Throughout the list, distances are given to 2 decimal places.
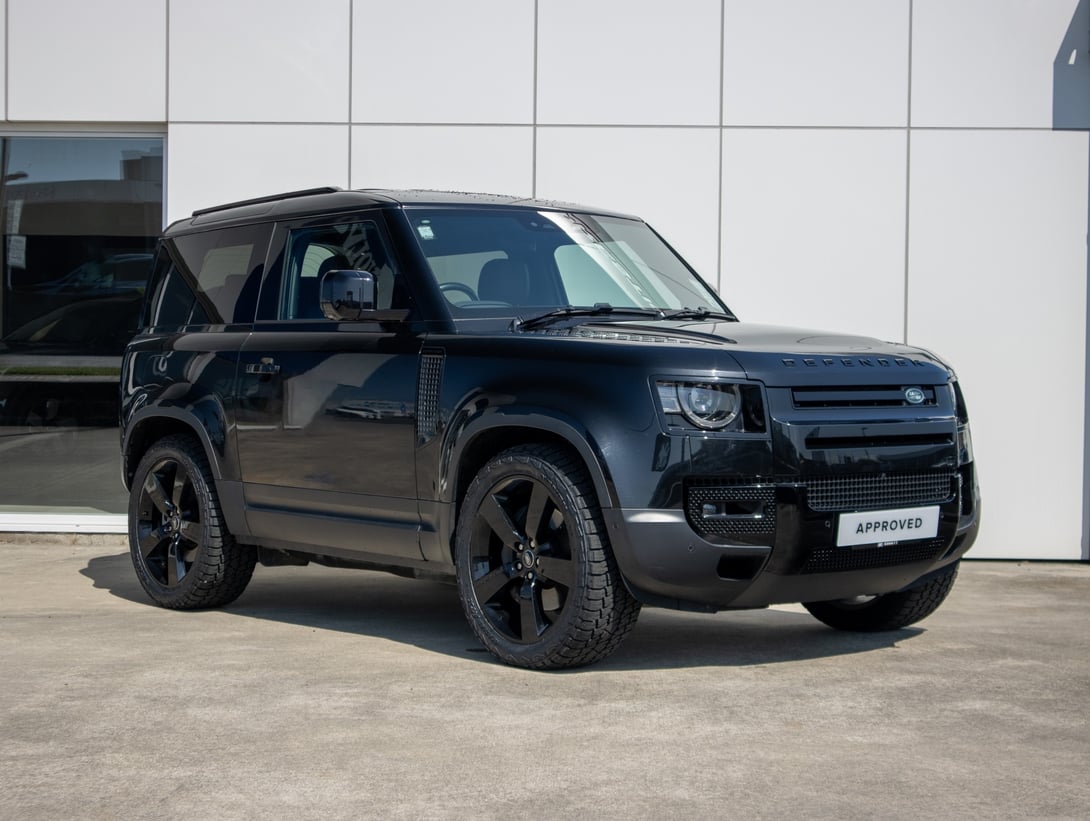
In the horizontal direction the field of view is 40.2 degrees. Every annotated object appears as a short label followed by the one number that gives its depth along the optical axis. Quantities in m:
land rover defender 5.21
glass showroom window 10.74
